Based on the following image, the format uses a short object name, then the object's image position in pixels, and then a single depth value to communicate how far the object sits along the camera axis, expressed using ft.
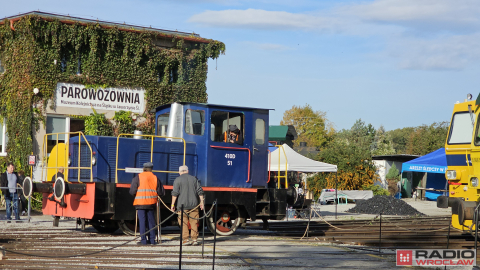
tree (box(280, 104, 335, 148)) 247.91
